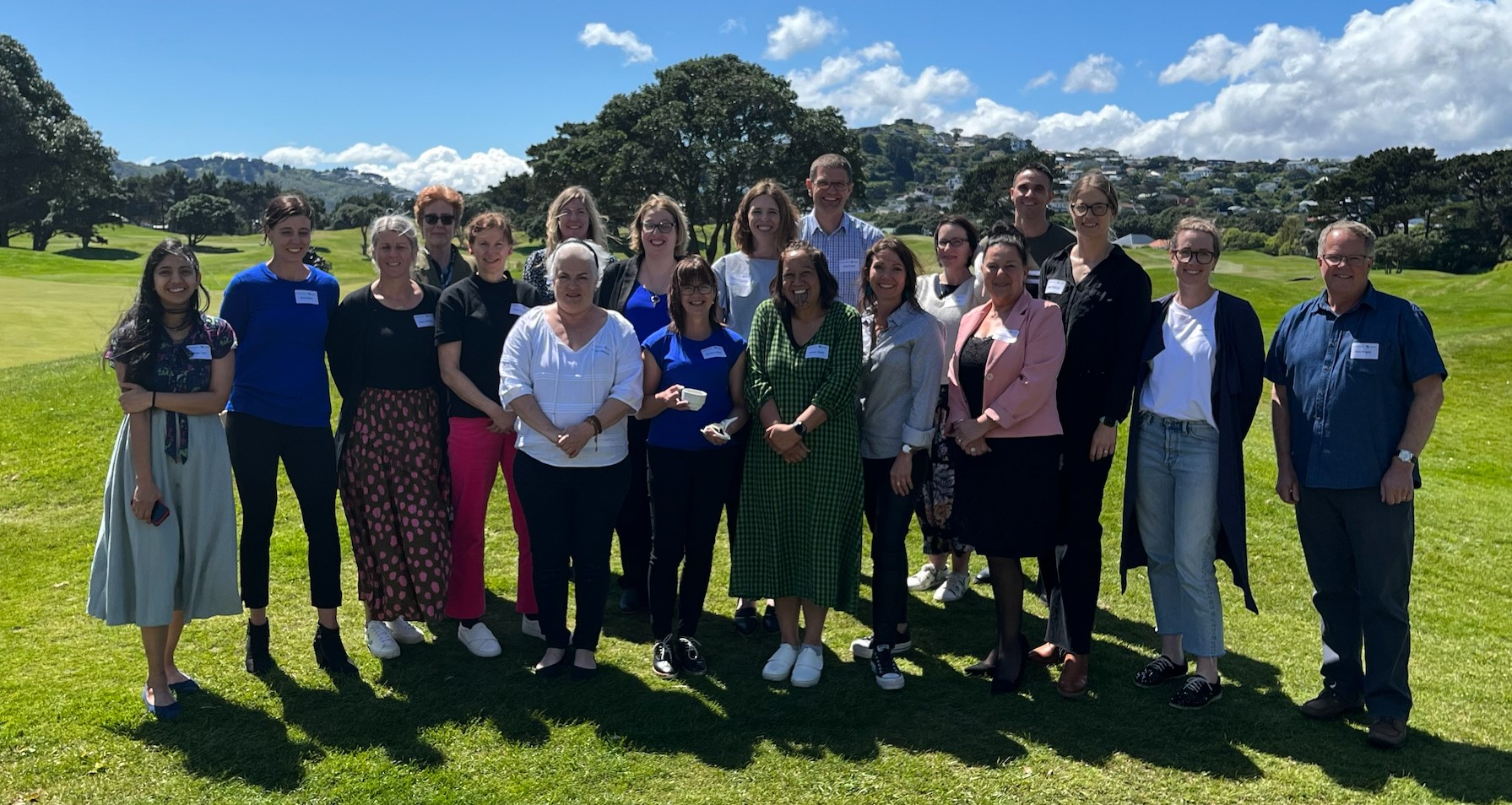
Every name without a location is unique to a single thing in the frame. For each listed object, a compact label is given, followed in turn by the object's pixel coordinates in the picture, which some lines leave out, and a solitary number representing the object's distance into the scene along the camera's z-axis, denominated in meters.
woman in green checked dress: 4.58
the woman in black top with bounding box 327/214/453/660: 4.75
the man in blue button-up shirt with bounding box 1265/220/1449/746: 4.18
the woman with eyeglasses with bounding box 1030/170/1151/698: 4.55
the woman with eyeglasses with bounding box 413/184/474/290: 5.34
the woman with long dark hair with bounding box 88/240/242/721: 4.26
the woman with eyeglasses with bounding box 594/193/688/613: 5.25
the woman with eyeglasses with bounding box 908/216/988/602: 4.88
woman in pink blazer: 4.46
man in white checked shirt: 5.60
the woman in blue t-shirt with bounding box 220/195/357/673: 4.60
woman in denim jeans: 4.43
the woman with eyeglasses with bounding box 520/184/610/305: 5.82
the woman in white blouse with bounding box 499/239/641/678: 4.50
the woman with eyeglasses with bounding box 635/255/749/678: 4.65
